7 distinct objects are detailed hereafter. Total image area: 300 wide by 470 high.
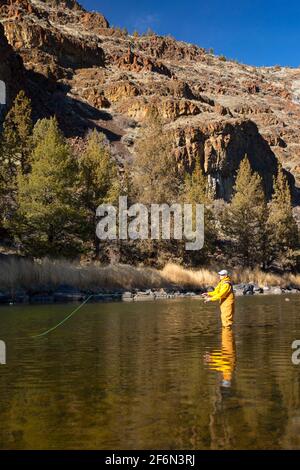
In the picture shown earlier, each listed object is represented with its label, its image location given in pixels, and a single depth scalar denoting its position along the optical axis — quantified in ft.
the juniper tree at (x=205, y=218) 156.29
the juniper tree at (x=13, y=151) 128.26
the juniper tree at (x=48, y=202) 117.39
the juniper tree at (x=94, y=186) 136.98
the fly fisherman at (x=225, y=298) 46.96
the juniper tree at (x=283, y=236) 176.24
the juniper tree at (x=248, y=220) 173.58
